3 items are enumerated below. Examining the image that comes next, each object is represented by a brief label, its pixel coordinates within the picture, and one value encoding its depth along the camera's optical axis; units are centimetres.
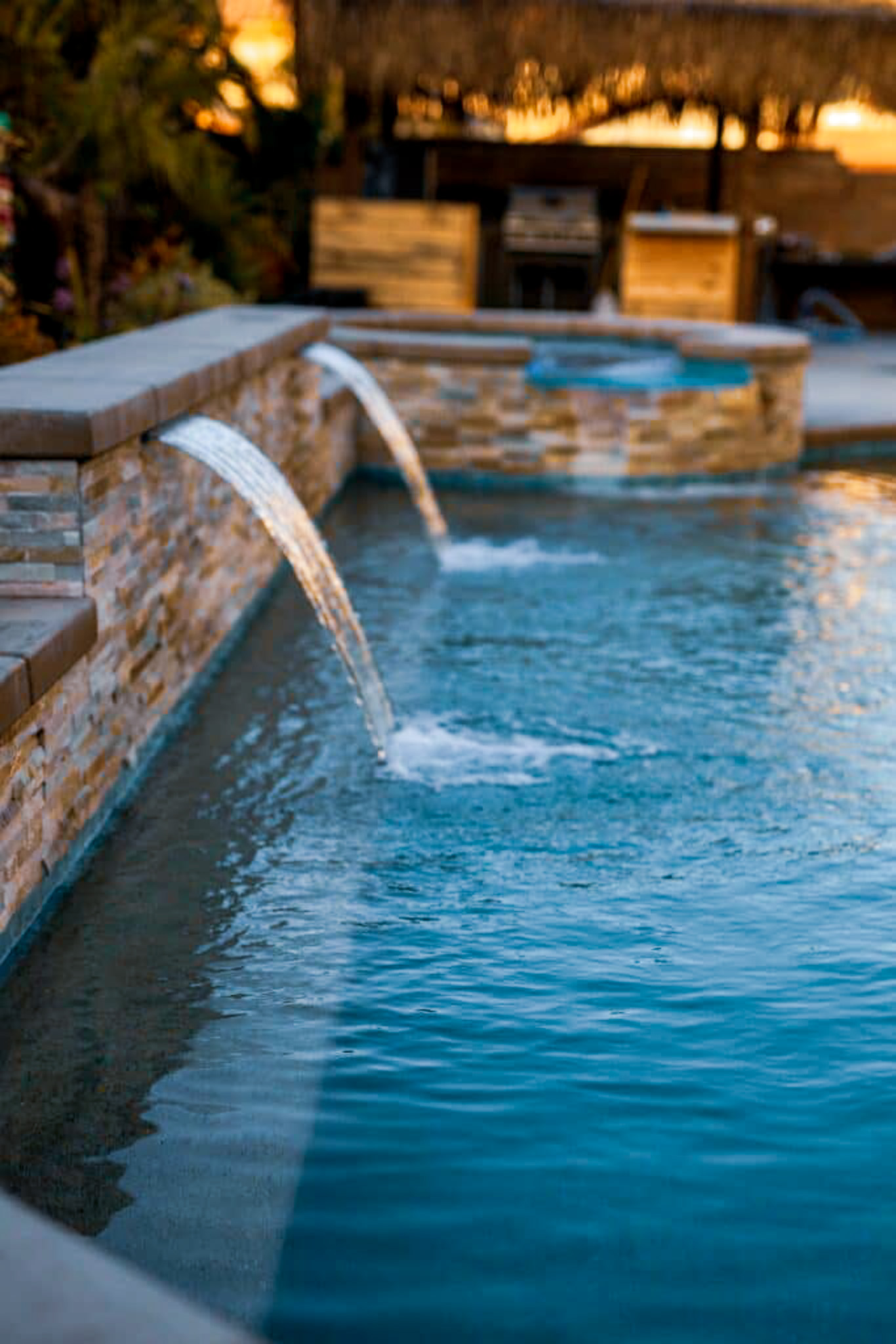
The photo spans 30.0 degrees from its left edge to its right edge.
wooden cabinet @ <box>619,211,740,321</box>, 1580
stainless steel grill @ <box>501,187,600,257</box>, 1773
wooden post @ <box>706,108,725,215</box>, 1850
